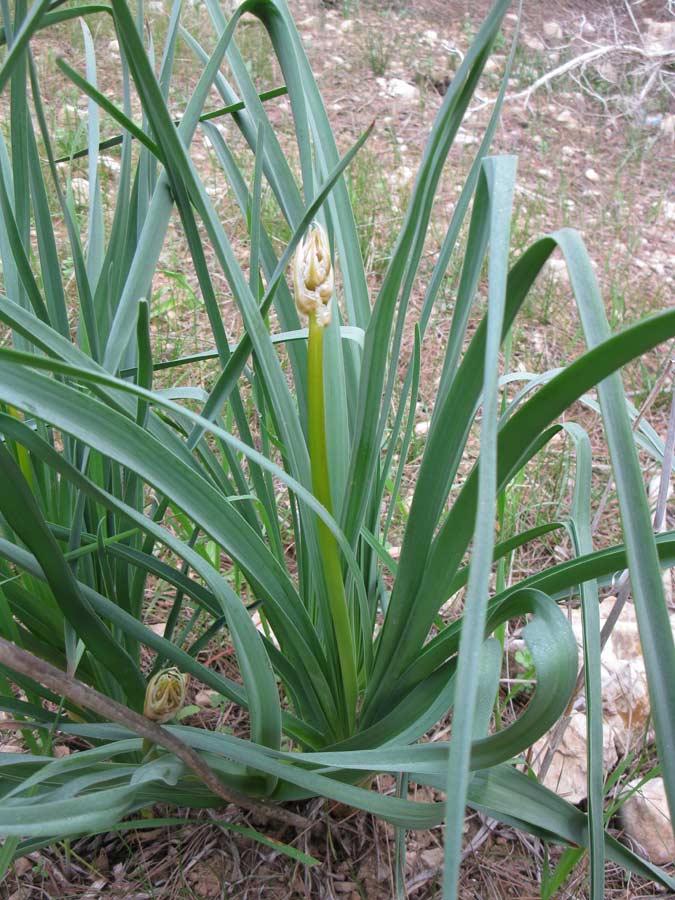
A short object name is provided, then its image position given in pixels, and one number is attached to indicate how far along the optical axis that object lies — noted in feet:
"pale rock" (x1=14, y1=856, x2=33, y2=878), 2.59
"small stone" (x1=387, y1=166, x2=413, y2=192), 6.95
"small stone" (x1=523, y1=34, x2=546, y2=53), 9.86
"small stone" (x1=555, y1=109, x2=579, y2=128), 8.56
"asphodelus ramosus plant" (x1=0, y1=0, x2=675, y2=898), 1.46
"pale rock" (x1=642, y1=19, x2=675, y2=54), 9.18
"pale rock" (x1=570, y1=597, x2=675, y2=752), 3.25
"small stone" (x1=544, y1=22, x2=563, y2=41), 10.13
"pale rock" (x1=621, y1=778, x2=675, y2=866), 2.84
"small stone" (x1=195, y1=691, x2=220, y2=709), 3.25
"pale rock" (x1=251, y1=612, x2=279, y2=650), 3.66
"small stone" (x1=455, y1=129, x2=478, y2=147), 7.78
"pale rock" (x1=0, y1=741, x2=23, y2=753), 2.97
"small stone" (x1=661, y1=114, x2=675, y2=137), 8.30
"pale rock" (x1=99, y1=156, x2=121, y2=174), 6.64
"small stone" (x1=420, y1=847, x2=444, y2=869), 2.69
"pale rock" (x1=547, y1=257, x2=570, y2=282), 6.17
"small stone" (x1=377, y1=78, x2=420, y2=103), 8.76
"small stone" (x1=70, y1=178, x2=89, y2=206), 6.31
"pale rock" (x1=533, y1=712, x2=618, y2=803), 3.00
